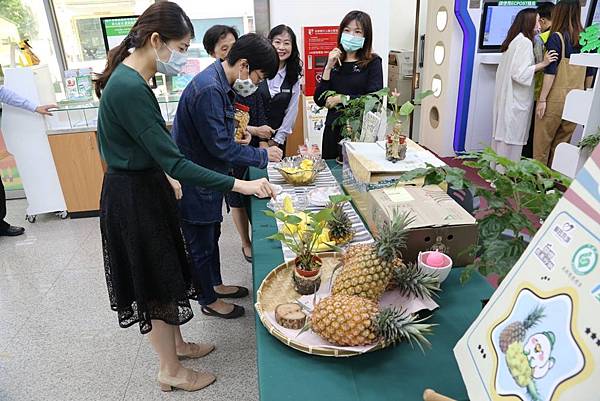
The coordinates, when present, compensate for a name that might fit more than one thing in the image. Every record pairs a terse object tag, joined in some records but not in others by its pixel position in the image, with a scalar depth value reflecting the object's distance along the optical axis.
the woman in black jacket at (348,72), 2.65
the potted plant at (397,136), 1.80
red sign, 3.79
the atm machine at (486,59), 4.51
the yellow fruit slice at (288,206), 1.69
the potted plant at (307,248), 1.20
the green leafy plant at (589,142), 1.79
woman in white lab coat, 3.81
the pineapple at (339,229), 1.52
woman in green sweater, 1.34
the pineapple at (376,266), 1.09
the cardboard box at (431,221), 1.29
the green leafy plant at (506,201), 0.87
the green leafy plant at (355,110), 2.10
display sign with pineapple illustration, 0.55
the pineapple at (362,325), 0.99
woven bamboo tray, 1.00
